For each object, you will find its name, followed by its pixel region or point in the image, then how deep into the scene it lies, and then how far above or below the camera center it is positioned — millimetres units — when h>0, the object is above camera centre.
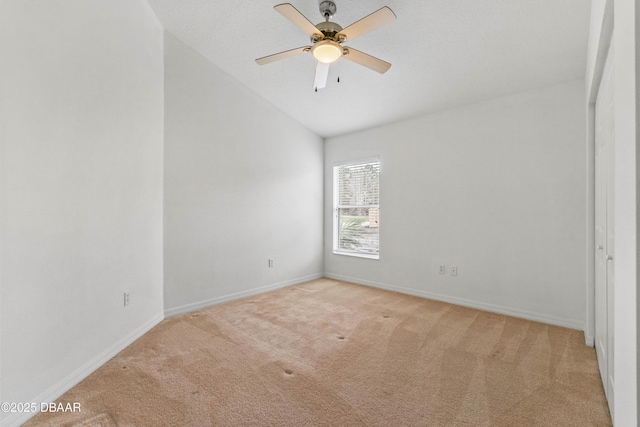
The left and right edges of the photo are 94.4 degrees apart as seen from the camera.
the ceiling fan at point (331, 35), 1945 +1300
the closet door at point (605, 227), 1665 -75
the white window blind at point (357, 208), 4531 +103
